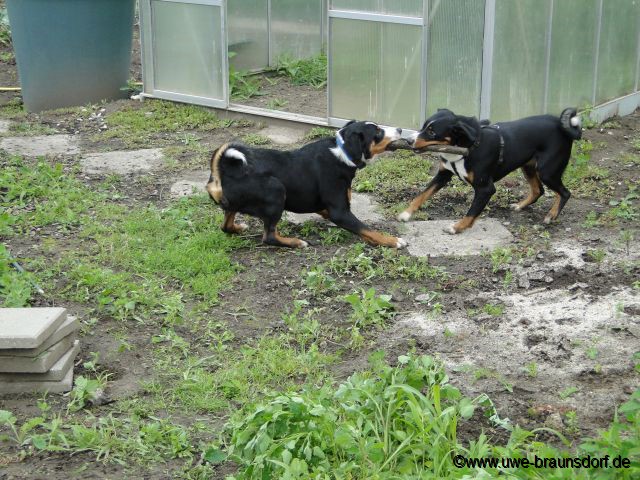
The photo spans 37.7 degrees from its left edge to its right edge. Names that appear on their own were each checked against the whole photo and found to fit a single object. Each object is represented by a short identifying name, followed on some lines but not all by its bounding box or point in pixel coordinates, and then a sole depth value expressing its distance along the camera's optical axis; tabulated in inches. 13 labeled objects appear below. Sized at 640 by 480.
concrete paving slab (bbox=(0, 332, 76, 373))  209.6
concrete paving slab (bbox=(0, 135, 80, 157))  407.2
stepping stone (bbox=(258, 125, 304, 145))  417.7
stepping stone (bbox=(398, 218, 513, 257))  300.4
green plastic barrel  470.9
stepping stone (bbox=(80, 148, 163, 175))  383.9
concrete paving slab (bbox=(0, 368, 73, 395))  212.5
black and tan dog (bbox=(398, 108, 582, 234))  307.6
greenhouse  378.6
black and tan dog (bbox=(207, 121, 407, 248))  296.7
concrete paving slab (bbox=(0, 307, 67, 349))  205.8
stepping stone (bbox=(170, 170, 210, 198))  354.0
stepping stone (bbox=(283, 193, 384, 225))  330.0
